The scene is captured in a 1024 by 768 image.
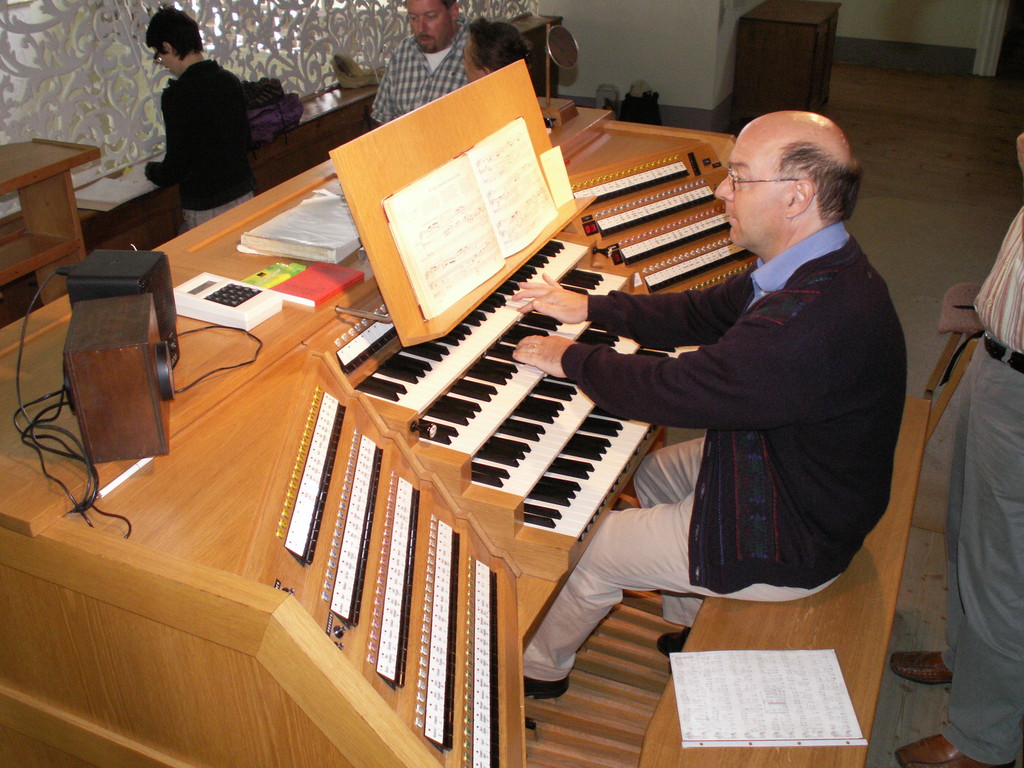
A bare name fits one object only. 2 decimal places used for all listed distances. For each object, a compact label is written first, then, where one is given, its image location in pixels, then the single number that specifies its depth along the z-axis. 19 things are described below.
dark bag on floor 7.85
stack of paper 2.67
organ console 1.55
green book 2.51
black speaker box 1.96
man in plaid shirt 4.47
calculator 2.31
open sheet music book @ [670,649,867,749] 1.89
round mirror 3.78
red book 2.46
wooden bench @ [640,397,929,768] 1.86
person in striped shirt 2.37
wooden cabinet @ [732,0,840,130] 8.10
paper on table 4.52
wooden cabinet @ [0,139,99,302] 3.92
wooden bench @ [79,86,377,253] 4.56
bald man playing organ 1.99
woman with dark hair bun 3.92
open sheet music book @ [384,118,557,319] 2.39
